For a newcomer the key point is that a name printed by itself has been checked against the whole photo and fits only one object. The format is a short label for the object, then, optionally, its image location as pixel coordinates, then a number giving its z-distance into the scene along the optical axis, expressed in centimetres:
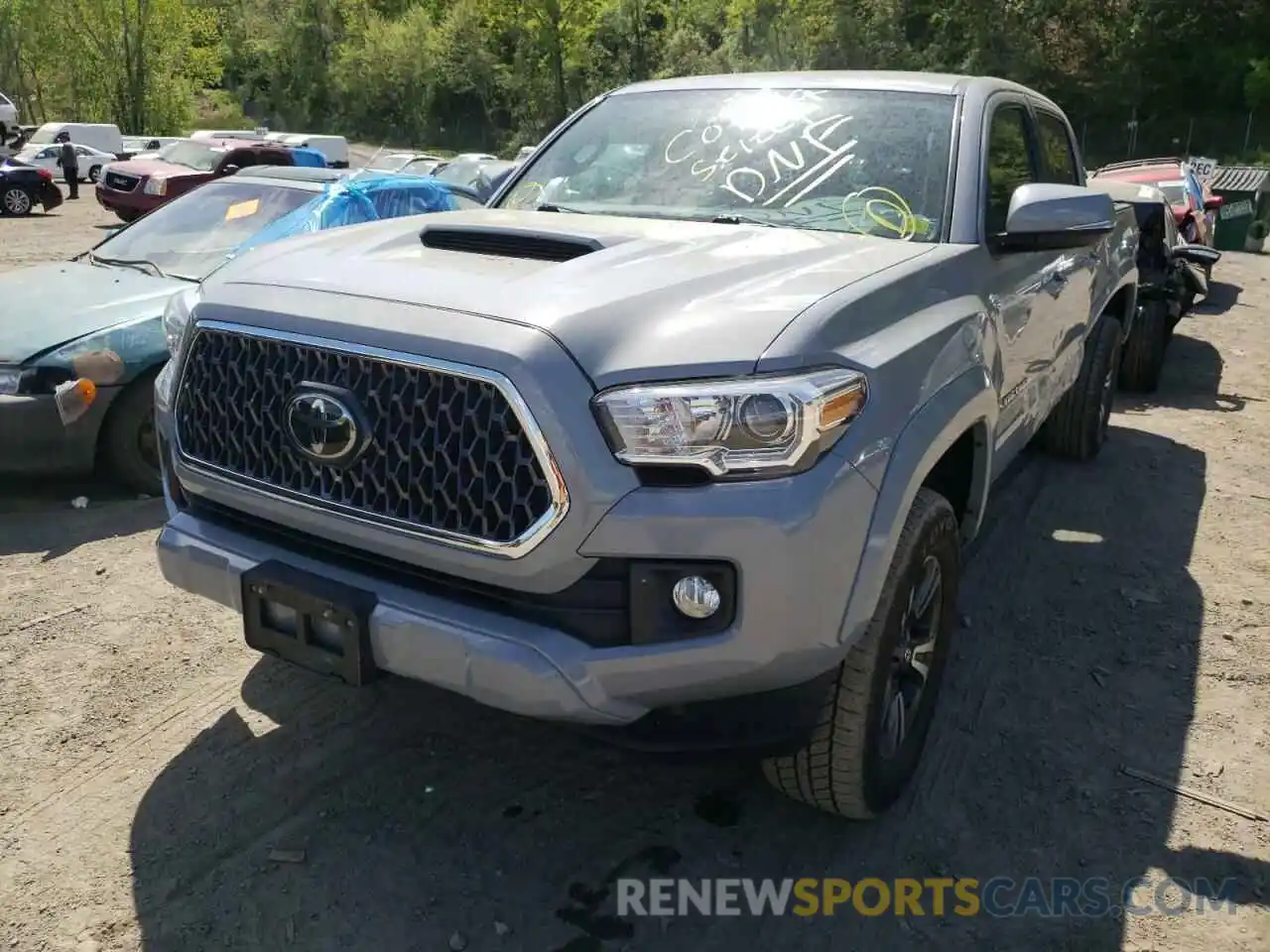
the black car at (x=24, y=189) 2114
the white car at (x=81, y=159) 2856
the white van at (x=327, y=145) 3222
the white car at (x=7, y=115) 3130
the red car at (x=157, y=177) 1838
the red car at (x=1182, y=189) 1108
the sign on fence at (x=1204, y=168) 1862
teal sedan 473
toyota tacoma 218
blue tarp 577
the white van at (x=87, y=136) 3094
